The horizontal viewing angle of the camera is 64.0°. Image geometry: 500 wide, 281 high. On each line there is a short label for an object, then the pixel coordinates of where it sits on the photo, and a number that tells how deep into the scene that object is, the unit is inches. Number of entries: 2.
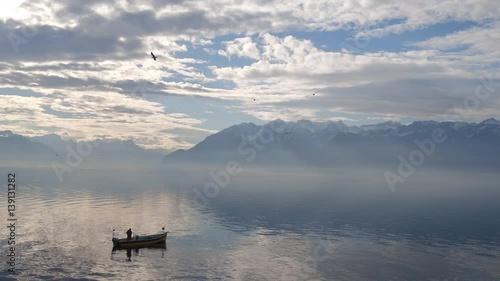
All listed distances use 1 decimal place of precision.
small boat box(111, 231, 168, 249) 3400.6
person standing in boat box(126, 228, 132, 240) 3435.0
